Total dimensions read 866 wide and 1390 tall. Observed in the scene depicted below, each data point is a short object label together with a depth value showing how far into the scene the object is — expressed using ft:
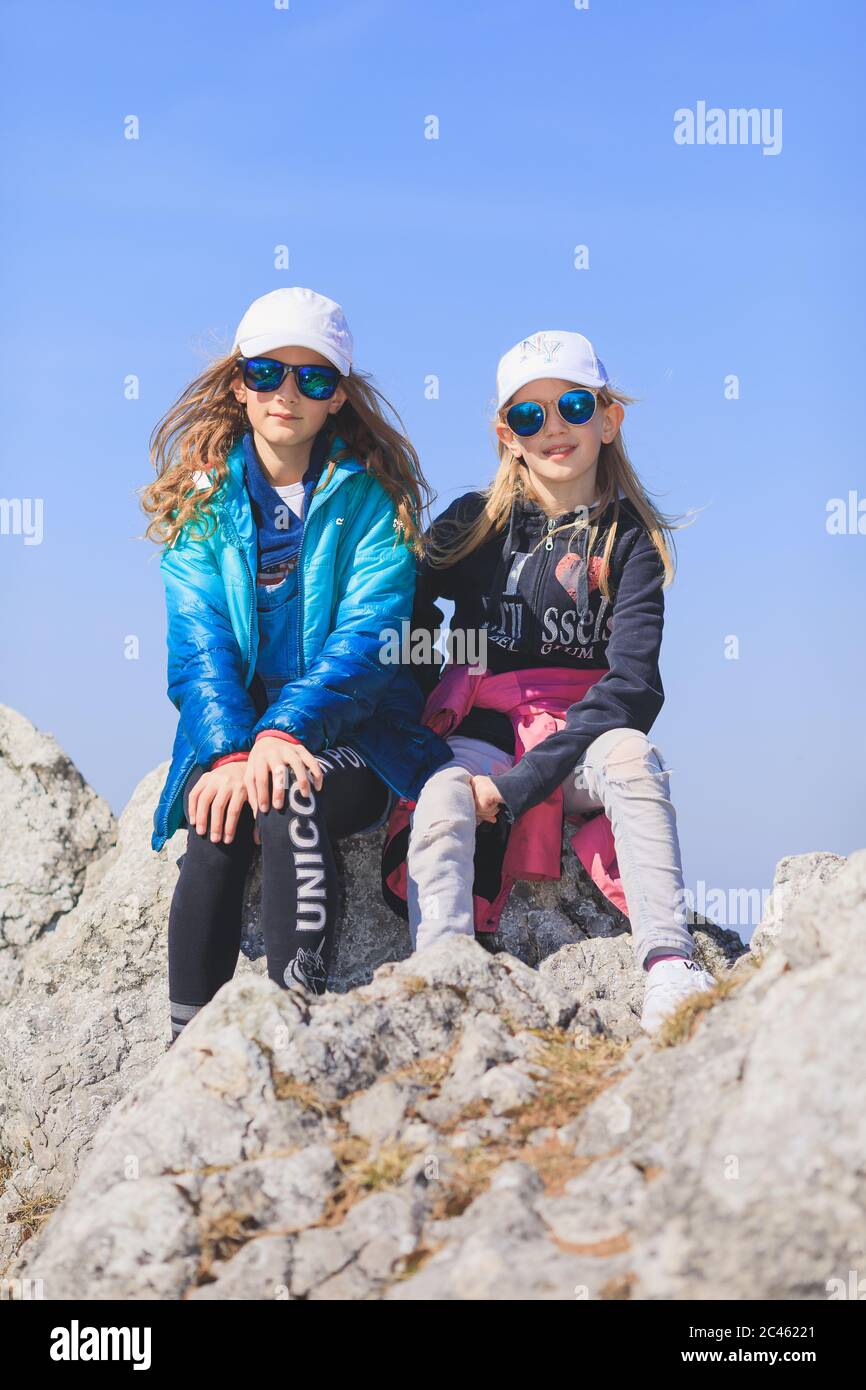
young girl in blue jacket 17.58
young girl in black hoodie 17.84
